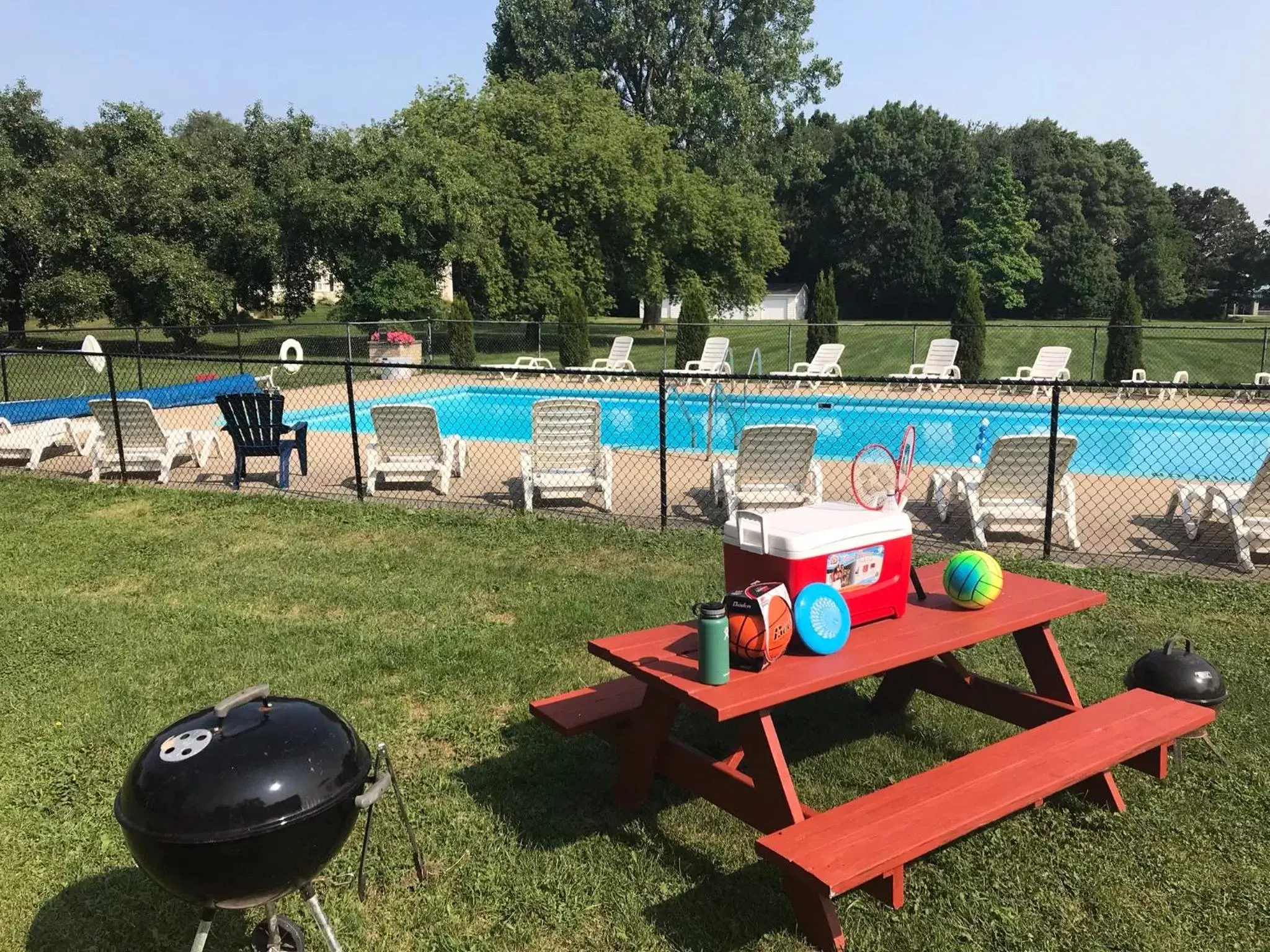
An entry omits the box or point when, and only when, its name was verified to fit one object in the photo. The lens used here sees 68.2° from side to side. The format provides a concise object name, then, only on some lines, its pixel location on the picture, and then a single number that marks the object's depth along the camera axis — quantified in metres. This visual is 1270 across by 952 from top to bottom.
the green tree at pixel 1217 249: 60.36
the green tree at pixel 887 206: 52.91
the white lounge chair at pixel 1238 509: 6.62
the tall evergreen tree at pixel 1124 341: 18.70
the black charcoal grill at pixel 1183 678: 3.77
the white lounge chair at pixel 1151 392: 15.77
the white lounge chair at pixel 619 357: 20.09
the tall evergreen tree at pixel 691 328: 21.47
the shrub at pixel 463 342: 21.62
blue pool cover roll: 13.80
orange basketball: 2.92
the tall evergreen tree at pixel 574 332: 22.28
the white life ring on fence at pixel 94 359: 17.21
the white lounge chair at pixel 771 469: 7.82
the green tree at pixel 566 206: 25.30
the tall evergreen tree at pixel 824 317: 21.33
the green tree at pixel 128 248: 20.73
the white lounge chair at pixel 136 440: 9.64
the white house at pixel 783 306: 53.31
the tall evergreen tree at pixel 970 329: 20.31
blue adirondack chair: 9.38
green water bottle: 2.85
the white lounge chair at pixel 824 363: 19.09
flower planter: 21.02
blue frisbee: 3.04
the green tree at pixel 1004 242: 51.38
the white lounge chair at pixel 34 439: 10.59
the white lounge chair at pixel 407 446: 9.29
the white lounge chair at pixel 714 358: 18.48
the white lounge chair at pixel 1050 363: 17.45
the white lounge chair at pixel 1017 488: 7.33
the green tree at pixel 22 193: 20.77
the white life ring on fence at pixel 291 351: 18.96
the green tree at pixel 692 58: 39.09
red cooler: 3.12
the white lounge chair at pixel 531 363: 20.22
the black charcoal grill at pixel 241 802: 1.95
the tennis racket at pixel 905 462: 3.51
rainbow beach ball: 3.55
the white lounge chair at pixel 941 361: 19.00
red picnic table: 2.66
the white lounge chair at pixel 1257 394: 14.74
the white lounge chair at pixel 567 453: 8.67
